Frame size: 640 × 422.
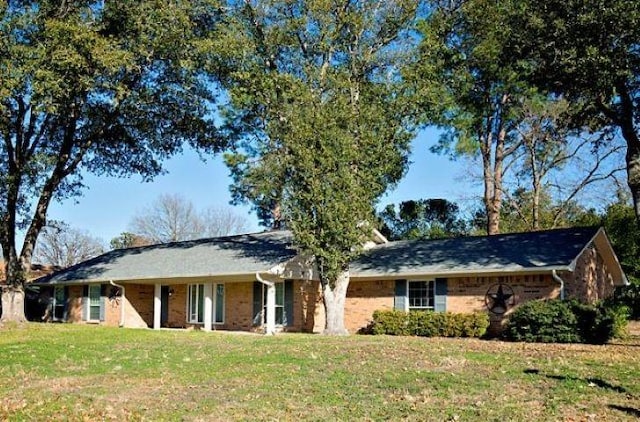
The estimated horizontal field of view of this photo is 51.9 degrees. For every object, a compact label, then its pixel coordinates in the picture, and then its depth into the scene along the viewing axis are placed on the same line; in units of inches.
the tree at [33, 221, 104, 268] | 2119.8
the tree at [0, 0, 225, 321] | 749.3
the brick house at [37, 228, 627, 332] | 765.9
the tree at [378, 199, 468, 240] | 1339.8
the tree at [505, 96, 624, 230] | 1215.6
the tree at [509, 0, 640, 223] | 598.5
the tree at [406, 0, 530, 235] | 843.4
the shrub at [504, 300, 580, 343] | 644.7
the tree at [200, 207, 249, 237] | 2250.2
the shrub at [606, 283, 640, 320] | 642.2
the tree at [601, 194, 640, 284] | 952.9
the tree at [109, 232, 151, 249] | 1908.2
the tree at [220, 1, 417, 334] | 796.0
